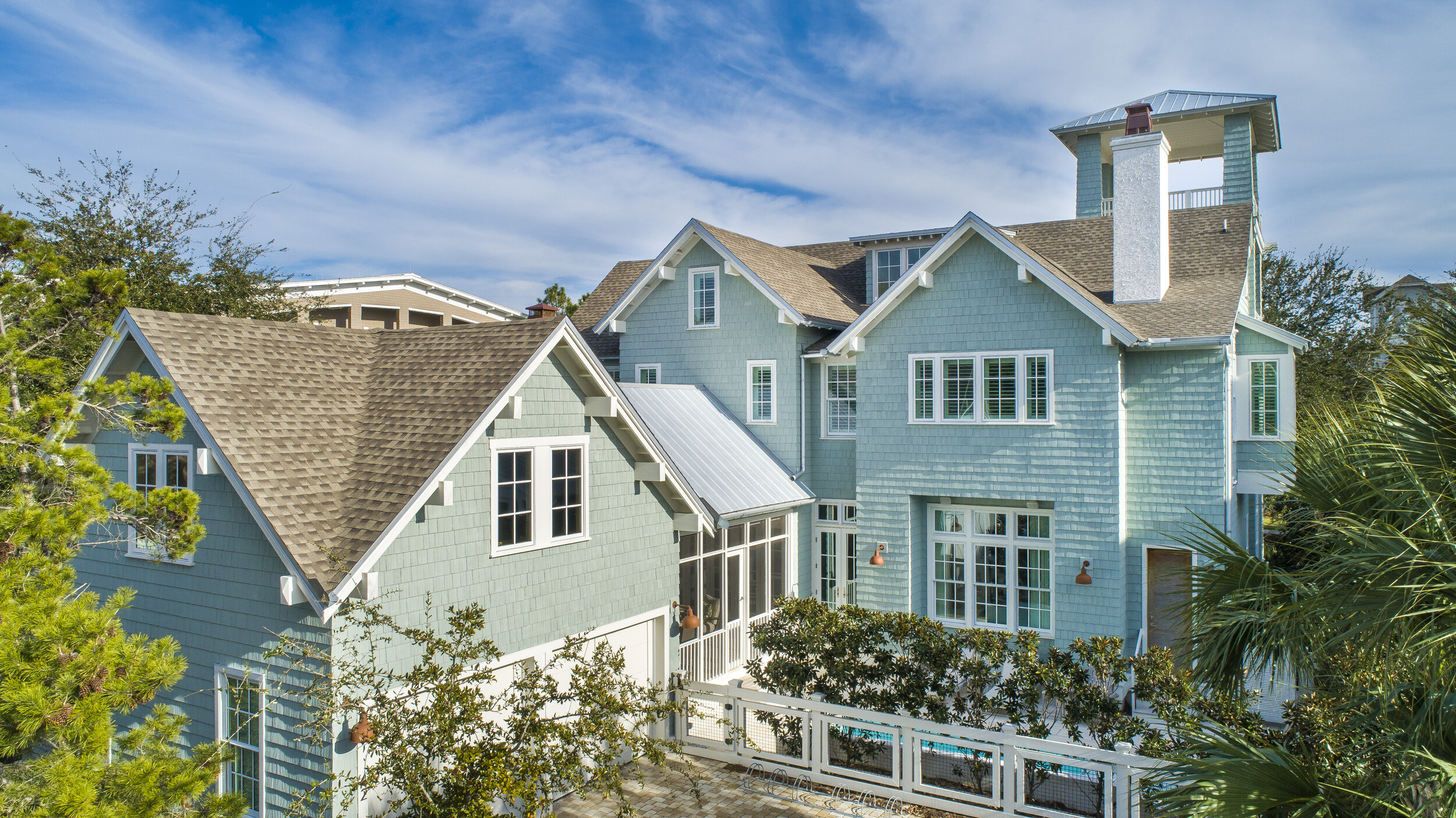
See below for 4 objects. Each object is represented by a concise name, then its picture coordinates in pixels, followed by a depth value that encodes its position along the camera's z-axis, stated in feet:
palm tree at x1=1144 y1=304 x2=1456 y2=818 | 16.99
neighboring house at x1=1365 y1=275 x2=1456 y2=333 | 103.81
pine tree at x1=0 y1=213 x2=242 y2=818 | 18.21
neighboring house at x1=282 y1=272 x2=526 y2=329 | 120.88
